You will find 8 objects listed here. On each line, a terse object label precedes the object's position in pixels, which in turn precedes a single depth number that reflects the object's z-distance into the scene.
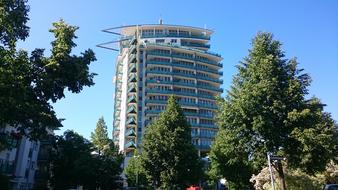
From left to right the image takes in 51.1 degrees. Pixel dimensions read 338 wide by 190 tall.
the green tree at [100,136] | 83.69
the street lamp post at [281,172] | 29.05
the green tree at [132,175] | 67.56
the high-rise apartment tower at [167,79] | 103.94
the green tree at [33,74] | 21.12
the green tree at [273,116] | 30.66
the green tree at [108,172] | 63.78
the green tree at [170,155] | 43.59
